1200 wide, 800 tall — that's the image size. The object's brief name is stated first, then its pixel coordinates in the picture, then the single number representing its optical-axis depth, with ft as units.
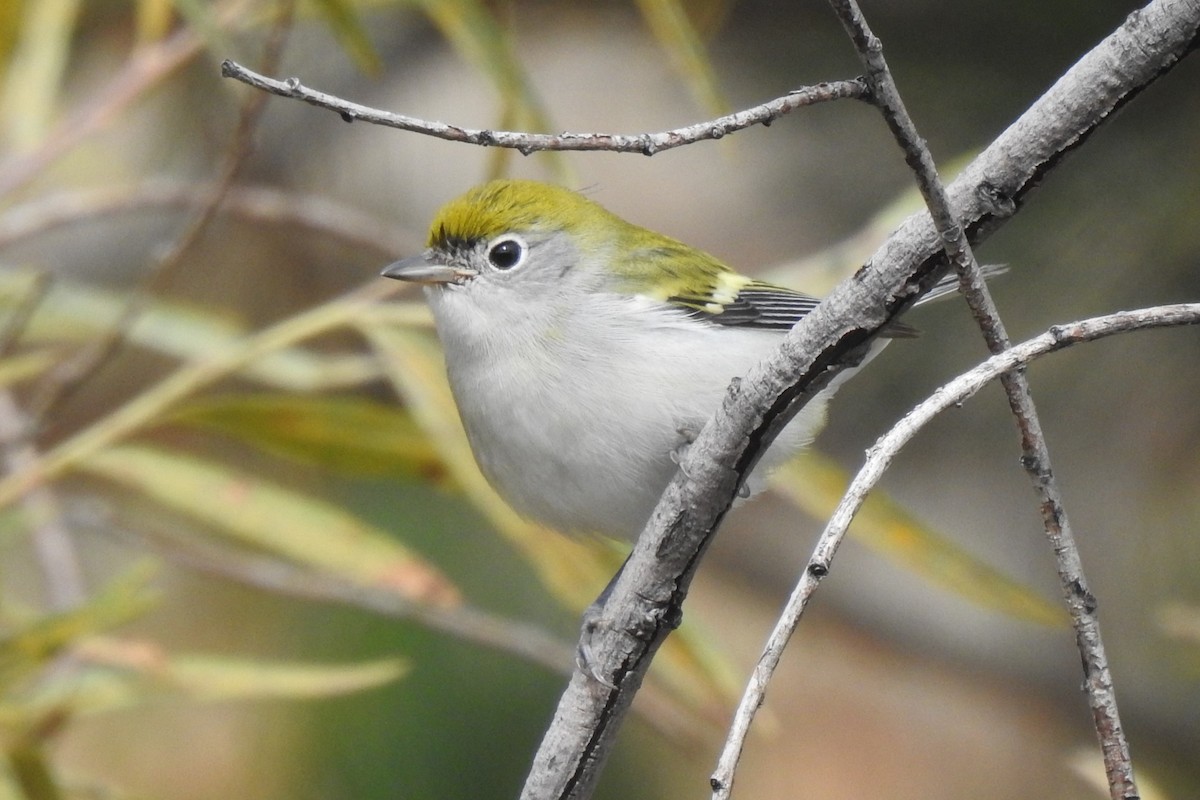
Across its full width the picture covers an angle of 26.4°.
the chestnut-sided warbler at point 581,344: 12.92
